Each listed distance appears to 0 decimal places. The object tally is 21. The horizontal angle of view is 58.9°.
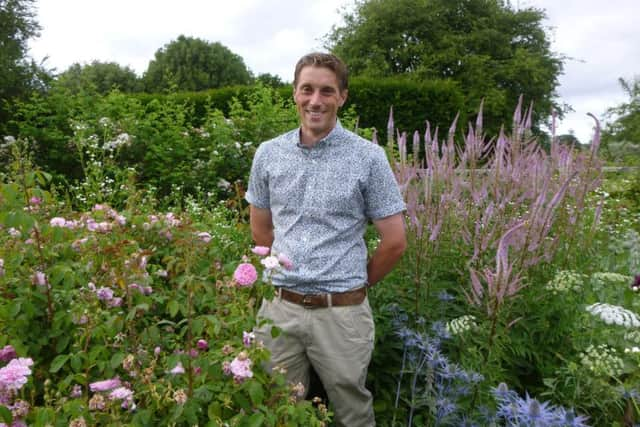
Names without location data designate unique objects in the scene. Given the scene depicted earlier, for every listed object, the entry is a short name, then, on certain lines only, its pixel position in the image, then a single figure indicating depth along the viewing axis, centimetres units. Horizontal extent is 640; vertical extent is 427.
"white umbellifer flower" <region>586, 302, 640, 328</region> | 252
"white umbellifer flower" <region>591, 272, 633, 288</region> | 304
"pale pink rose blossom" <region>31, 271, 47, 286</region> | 215
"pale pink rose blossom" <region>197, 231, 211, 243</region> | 259
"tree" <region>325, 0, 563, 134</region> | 2948
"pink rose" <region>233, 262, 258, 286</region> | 182
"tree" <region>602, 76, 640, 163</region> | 1758
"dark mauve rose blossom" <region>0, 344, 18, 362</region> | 185
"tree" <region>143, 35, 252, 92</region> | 3856
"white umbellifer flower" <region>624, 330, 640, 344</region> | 268
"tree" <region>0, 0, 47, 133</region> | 963
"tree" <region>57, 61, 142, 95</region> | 3966
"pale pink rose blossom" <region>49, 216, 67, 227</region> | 238
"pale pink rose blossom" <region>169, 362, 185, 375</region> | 169
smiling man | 231
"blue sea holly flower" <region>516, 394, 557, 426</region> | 188
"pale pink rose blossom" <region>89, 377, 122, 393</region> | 168
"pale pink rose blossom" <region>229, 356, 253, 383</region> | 158
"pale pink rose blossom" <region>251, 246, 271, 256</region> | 198
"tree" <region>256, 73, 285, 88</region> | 3546
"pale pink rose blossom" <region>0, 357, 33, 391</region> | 152
